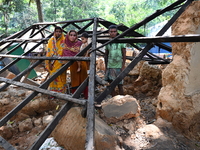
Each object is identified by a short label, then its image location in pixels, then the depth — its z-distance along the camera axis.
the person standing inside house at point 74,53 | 3.32
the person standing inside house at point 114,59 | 3.40
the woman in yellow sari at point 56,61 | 3.38
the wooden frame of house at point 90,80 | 1.42
